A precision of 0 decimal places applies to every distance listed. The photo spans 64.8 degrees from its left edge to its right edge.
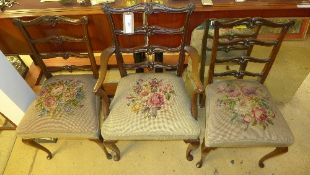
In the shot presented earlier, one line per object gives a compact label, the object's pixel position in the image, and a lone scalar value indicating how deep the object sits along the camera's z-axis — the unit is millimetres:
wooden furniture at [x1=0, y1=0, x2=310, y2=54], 1705
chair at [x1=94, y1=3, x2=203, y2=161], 1490
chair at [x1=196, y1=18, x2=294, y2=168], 1458
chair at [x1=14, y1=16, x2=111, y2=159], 1542
